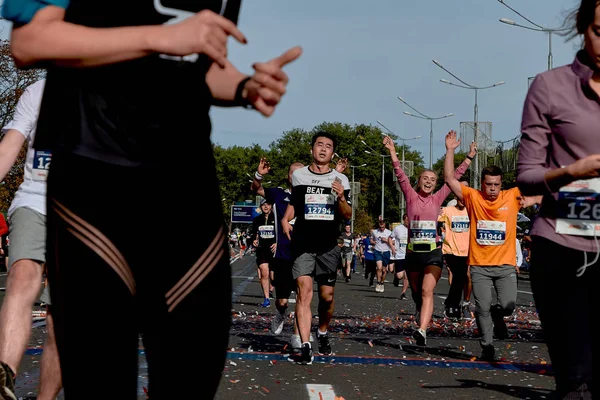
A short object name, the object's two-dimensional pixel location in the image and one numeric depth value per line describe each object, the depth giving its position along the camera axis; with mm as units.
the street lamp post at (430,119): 56231
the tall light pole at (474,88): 39609
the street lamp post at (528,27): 29859
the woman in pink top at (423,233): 11234
